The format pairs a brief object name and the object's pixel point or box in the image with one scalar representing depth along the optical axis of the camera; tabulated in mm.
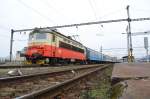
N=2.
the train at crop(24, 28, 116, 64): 20734
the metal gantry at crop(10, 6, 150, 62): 29272
